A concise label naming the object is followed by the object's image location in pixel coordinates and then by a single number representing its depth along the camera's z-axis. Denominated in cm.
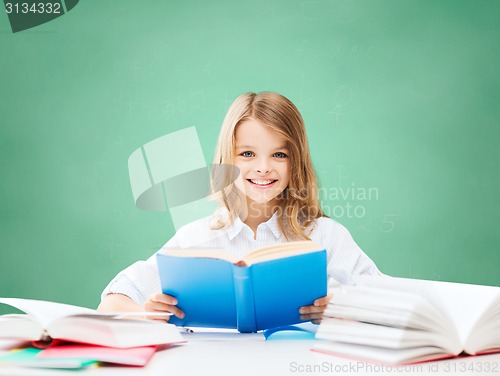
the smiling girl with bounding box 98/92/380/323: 179
